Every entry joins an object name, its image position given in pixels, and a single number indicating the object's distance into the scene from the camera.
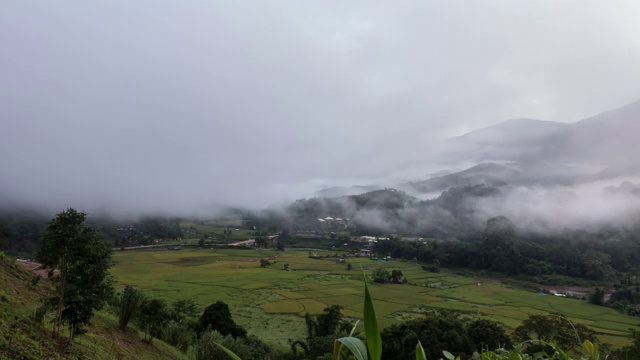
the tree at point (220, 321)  23.88
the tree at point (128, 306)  15.34
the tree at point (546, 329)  22.84
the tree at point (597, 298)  50.64
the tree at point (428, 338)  20.08
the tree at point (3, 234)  24.45
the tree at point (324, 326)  25.22
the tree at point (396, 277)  57.52
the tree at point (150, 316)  15.81
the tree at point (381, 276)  56.94
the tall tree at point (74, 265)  9.18
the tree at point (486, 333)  21.26
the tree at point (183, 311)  25.46
